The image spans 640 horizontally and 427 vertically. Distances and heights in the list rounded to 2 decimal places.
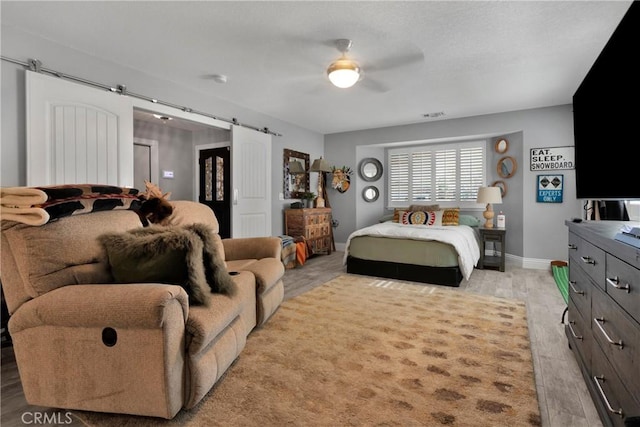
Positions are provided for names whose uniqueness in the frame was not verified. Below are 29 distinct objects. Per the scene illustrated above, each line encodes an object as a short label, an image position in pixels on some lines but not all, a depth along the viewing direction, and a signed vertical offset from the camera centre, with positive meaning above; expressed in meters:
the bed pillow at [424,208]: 5.44 +0.06
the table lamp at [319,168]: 5.77 +0.81
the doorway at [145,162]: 5.59 +0.91
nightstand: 4.65 -0.49
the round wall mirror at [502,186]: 5.19 +0.42
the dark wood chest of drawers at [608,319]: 1.12 -0.49
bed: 3.88 -0.55
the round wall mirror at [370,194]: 6.50 +0.36
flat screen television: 1.27 +0.46
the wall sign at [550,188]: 4.65 +0.34
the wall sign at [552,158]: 4.56 +0.79
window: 5.59 +0.72
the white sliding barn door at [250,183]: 4.46 +0.44
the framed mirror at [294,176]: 5.61 +0.67
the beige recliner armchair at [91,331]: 1.37 -0.55
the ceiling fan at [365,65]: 2.81 +1.47
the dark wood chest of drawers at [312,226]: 5.39 -0.25
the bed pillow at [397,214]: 5.52 -0.05
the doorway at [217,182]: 5.31 +0.53
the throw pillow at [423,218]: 5.14 -0.11
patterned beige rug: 1.53 -0.99
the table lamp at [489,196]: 4.73 +0.23
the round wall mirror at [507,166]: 5.06 +0.73
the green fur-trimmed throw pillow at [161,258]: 1.60 -0.24
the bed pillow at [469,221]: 5.23 -0.16
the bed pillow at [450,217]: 5.08 -0.09
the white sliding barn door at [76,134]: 2.57 +0.70
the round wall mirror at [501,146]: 5.14 +1.09
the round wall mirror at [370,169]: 6.45 +0.88
